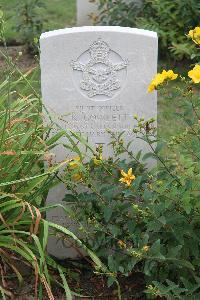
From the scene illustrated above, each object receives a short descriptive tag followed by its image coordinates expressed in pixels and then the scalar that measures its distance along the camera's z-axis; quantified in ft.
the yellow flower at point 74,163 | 12.12
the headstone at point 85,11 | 25.62
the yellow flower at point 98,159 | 11.87
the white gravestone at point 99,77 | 12.41
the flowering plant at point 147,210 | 11.16
